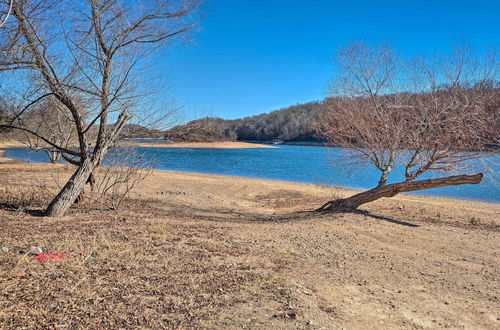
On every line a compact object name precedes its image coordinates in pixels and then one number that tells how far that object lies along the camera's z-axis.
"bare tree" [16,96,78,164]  8.47
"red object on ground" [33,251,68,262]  4.27
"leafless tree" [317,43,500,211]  8.49
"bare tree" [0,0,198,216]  5.92
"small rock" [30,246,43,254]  4.48
